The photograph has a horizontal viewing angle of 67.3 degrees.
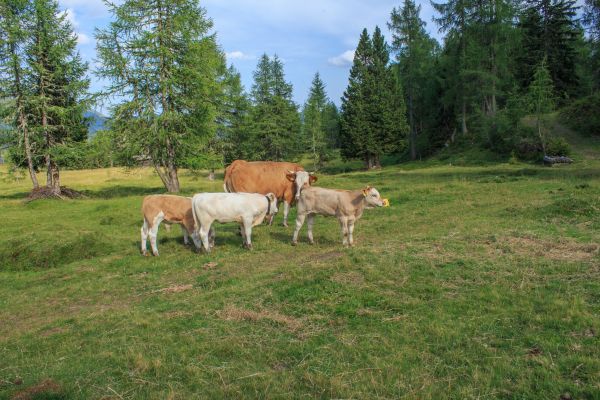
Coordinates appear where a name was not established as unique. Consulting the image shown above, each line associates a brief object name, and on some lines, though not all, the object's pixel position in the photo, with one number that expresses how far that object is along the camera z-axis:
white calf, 12.47
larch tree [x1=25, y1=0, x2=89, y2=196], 30.09
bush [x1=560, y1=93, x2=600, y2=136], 34.75
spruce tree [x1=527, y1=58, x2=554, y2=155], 31.06
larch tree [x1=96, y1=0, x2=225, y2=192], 29.11
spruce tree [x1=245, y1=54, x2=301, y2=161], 47.56
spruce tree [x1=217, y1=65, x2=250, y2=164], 42.62
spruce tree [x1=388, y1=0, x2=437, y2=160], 50.59
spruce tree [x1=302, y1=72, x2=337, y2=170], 54.00
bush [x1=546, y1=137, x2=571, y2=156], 30.39
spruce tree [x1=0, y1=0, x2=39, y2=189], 29.02
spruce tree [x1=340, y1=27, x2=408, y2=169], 47.41
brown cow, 16.38
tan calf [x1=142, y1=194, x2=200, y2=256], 12.99
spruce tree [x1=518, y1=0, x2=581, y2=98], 43.69
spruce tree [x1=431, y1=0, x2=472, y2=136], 42.31
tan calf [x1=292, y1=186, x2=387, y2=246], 12.34
